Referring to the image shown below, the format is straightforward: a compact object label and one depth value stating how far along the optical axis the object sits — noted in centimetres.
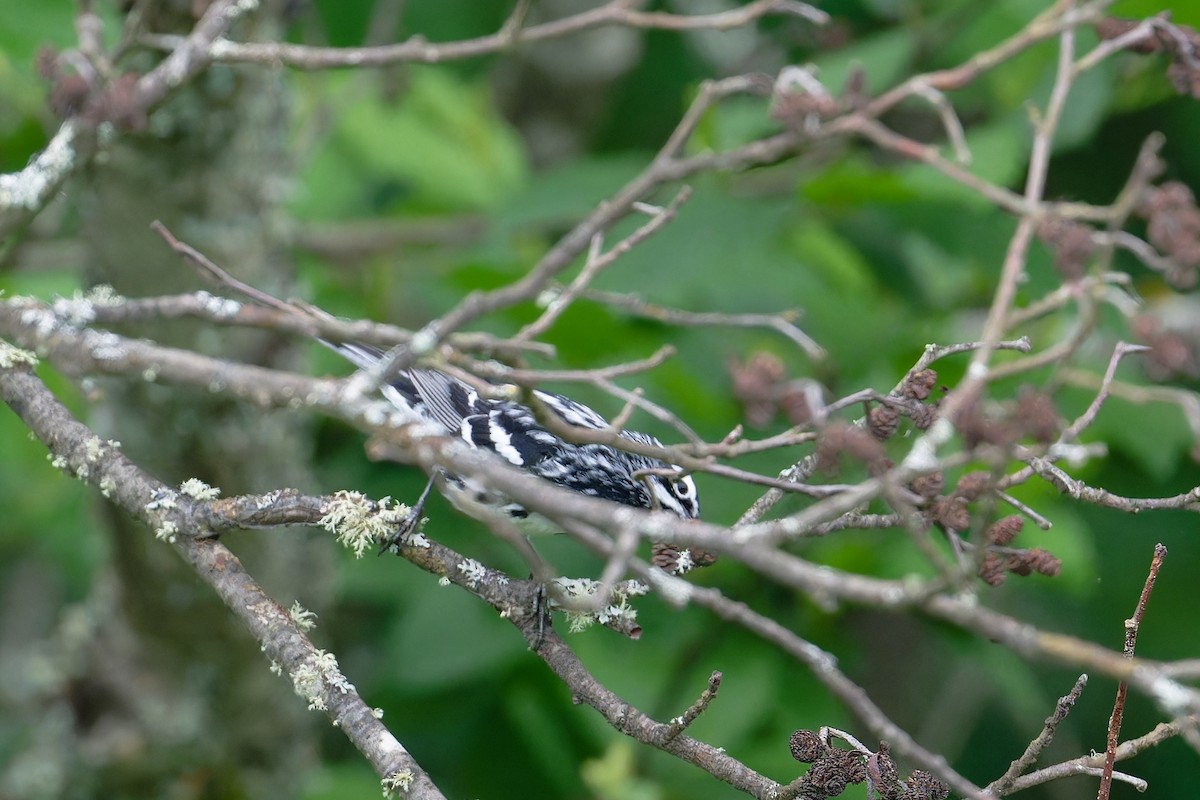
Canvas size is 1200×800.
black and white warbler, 554
